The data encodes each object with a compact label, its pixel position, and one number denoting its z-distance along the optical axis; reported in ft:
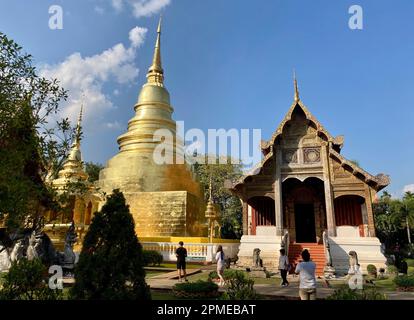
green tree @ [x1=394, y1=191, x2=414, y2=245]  105.61
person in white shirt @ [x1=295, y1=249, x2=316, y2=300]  20.96
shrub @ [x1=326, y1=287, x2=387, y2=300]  19.03
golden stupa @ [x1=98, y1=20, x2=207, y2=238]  78.59
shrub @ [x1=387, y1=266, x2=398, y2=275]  45.85
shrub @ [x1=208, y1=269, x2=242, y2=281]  35.84
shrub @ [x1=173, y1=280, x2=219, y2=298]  27.76
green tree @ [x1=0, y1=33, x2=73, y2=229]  22.06
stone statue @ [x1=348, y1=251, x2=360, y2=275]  39.75
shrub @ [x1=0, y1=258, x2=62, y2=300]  19.99
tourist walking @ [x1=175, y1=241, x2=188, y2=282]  37.65
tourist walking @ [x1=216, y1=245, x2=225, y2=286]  37.14
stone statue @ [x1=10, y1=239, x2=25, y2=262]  37.09
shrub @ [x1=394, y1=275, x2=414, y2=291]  32.99
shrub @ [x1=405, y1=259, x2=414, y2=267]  70.66
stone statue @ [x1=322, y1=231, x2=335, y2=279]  44.16
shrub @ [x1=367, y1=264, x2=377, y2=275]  45.01
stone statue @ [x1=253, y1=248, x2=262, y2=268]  45.29
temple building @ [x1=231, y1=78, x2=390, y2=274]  50.29
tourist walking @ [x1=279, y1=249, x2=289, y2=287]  35.47
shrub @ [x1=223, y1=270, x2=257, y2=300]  20.45
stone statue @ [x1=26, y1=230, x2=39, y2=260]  35.64
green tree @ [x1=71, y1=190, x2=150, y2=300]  17.15
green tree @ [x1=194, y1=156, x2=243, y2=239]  129.49
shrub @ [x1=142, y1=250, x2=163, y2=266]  55.93
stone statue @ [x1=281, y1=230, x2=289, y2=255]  49.94
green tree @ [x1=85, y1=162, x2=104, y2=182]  146.82
